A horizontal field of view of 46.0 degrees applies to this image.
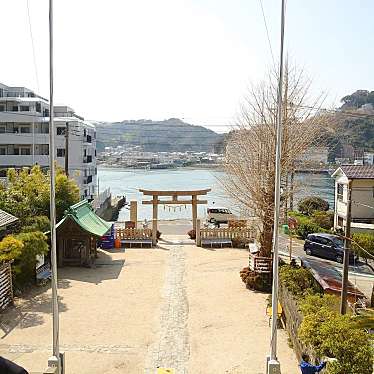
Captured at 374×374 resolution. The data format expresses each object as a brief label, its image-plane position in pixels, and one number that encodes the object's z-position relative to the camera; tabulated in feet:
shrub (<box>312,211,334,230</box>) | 83.66
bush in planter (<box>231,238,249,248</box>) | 68.95
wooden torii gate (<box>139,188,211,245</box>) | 71.87
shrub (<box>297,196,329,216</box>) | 97.91
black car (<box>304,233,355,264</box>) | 61.73
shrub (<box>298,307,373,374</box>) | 21.44
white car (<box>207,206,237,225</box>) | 94.48
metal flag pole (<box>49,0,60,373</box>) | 22.90
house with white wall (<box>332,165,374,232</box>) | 74.13
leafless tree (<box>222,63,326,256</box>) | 47.24
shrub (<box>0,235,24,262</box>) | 37.58
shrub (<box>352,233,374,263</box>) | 58.08
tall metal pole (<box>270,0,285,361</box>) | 23.15
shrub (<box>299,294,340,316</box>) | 27.66
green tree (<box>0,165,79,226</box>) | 49.39
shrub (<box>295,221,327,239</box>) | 76.13
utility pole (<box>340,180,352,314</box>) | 30.42
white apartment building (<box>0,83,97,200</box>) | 110.01
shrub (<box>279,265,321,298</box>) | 34.37
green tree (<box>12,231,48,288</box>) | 42.16
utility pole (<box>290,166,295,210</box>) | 49.70
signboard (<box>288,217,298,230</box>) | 77.66
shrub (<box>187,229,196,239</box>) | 76.16
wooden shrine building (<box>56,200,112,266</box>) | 54.19
